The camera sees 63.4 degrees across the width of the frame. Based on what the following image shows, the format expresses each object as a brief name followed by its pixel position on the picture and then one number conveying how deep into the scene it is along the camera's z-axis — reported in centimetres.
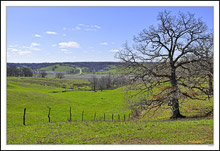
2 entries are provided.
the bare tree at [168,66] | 1762
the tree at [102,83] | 10263
